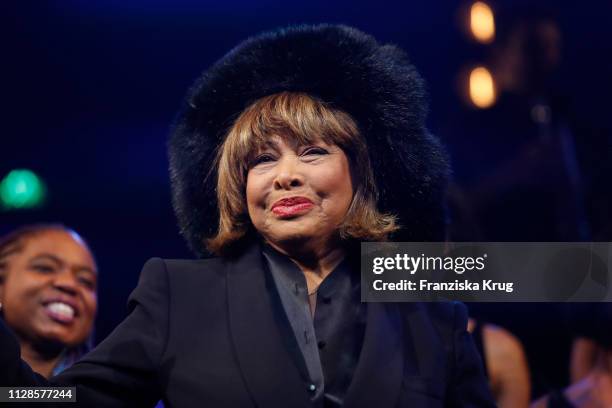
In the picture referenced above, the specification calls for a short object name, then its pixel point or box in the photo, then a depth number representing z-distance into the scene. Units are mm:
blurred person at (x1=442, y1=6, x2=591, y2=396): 4871
